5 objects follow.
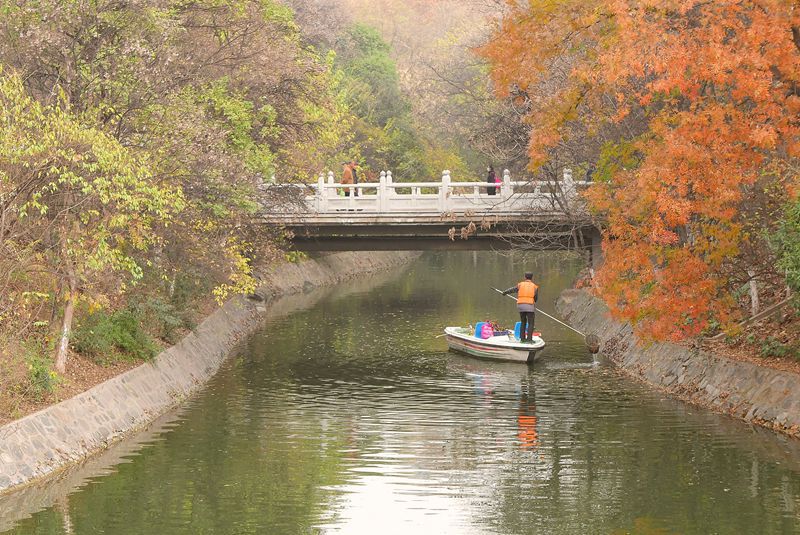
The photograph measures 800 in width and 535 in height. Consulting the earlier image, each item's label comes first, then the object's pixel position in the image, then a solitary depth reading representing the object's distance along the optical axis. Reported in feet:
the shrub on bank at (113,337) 93.25
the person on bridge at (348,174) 170.13
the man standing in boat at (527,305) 119.85
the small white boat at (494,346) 120.78
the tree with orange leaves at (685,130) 82.94
